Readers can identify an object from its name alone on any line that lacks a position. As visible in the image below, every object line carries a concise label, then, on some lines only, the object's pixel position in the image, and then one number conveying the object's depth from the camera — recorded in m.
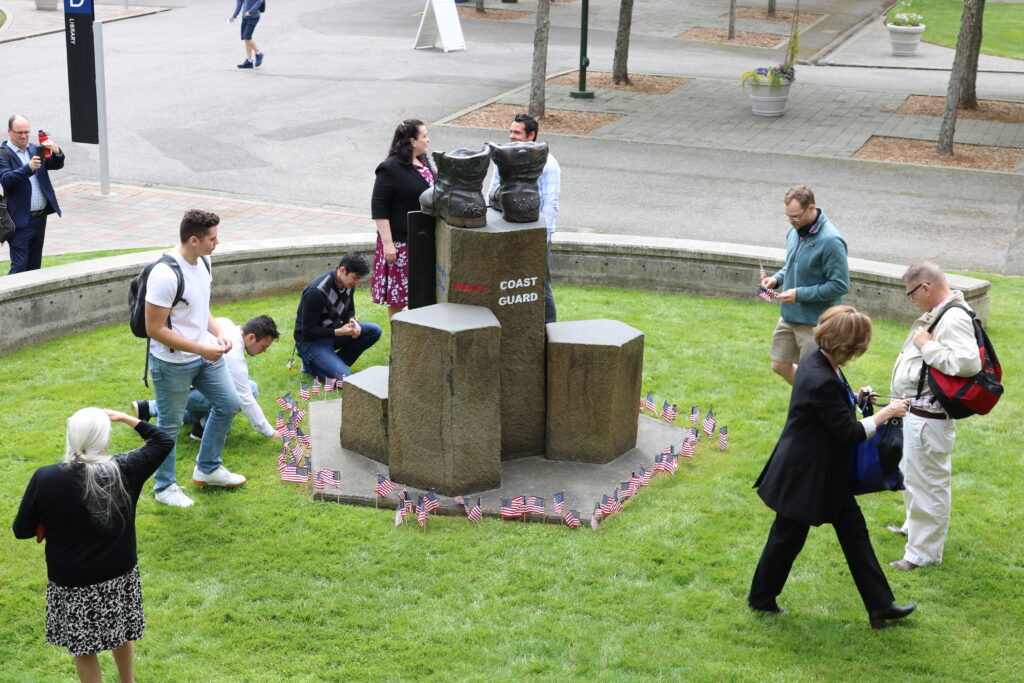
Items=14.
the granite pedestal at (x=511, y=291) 7.19
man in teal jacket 7.62
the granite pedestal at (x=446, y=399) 6.89
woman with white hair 4.75
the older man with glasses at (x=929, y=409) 5.98
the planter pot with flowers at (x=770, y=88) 21.03
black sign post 14.76
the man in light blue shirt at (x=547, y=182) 8.81
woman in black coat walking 5.50
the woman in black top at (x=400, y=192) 8.95
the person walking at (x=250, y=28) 24.16
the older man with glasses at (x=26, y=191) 10.48
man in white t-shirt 6.37
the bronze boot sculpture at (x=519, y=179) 7.25
